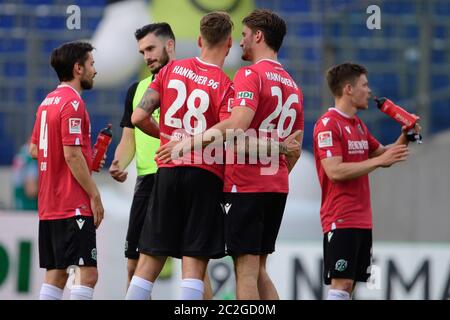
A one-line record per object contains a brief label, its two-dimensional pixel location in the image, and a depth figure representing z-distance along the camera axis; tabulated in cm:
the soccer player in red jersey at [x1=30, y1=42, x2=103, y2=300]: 1320
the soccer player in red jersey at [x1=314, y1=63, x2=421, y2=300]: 1391
